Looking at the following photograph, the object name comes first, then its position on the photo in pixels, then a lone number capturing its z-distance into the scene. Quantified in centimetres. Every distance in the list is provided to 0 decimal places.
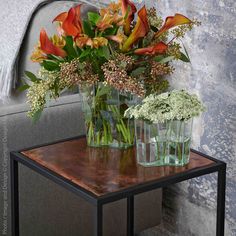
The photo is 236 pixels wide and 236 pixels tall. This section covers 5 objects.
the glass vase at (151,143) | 275
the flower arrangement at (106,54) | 273
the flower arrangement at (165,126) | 273
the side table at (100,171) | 265
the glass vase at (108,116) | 284
